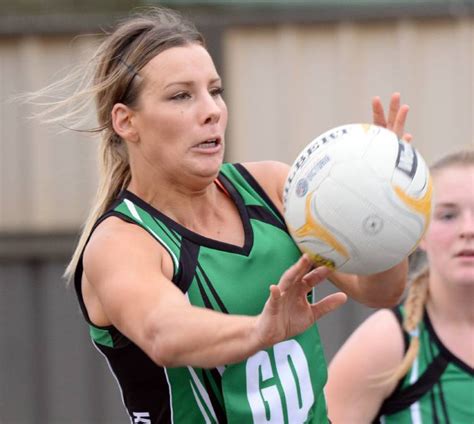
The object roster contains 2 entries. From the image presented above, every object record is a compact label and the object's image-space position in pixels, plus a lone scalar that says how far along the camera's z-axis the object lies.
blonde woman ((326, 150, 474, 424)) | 8.22
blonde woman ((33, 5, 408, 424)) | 6.75
